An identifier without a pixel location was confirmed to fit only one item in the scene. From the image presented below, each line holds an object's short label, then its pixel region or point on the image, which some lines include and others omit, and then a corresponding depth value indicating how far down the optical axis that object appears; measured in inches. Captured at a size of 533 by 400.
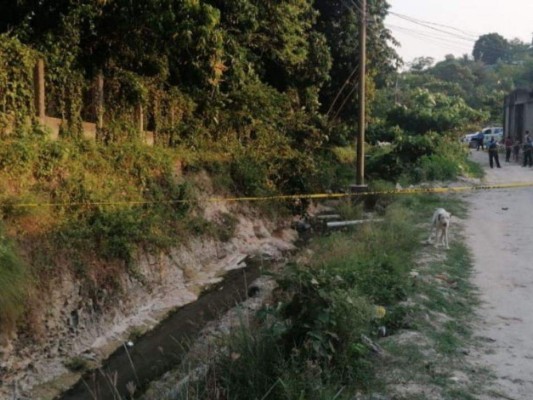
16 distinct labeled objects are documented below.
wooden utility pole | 728.3
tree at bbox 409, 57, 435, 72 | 3166.8
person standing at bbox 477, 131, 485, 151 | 1662.4
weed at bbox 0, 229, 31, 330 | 284.2
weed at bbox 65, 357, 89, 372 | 307.2
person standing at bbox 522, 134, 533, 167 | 1018.1
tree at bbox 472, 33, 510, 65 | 3796.8
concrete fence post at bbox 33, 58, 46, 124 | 405.4
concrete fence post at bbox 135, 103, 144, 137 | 535.2
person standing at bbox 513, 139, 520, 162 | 1165.7
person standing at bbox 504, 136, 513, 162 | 1163.9
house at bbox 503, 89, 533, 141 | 1254.3
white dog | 413.4
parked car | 1710.1
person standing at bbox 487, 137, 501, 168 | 1034.1
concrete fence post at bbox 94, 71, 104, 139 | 481.7
